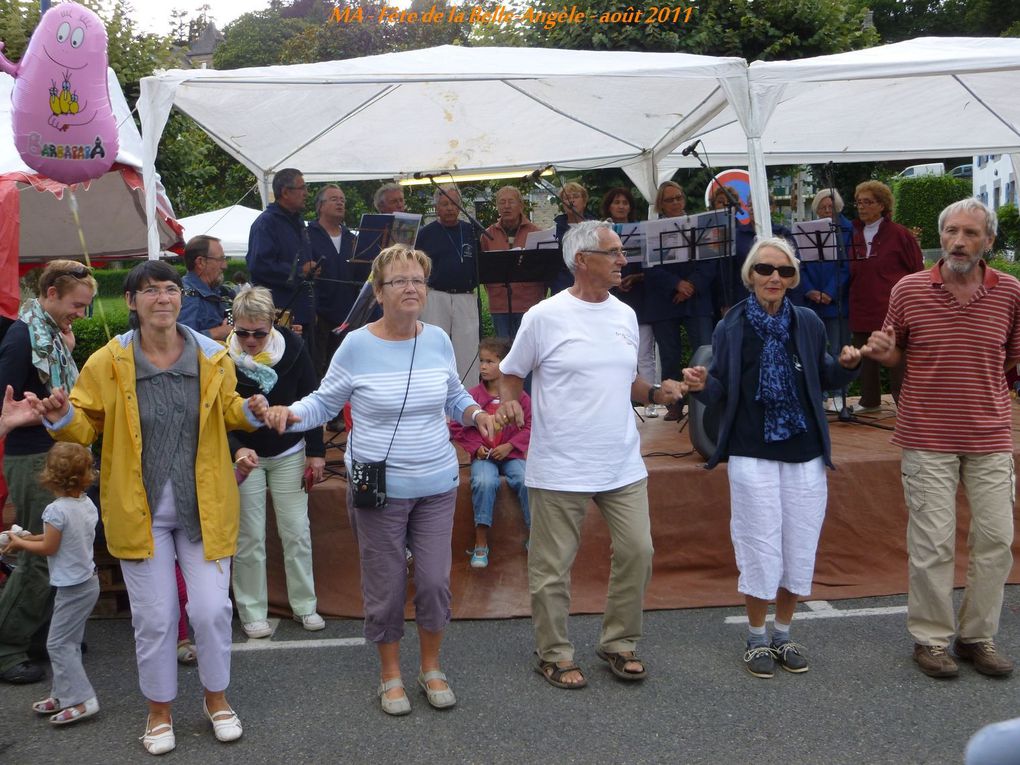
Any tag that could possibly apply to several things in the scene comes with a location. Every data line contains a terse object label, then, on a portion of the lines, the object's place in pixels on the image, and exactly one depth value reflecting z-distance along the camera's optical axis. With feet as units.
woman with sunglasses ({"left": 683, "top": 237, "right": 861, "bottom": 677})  14.89
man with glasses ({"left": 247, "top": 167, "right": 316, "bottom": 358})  24.21
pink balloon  19.15
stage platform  19.30
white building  125.90
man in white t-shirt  14.60
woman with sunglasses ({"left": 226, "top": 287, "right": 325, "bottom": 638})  16.62
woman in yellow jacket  12.86
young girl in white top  14.17
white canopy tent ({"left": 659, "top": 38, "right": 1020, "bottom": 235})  23.76
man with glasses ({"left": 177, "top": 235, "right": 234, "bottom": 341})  20.01
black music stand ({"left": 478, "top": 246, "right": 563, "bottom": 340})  25.58
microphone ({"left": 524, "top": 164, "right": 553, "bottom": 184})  29.53
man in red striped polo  15.02
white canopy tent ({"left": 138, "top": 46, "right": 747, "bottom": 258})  22.21
